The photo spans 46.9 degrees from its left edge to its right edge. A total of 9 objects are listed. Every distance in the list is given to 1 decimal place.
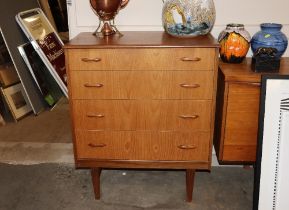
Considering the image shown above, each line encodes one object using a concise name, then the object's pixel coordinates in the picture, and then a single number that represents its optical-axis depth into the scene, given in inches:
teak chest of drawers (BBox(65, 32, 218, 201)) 62.0
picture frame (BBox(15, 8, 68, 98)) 118.1
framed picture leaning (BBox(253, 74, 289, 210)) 61.3
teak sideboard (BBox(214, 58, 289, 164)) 63.5
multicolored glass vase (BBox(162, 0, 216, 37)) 66.6
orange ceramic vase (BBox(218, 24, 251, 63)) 69.2
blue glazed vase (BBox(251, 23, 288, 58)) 67.2
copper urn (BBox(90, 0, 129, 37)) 69.1
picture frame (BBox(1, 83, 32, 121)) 118.6
